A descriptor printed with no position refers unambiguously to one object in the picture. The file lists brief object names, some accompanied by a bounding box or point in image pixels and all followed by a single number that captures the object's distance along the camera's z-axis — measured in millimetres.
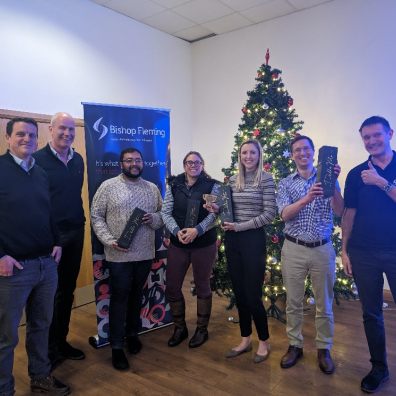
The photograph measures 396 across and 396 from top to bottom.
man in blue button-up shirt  2320
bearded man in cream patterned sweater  2602
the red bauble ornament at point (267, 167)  3389
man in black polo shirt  2062
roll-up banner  2809
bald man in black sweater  2441
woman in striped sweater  2439
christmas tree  3414
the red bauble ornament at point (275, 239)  3332
